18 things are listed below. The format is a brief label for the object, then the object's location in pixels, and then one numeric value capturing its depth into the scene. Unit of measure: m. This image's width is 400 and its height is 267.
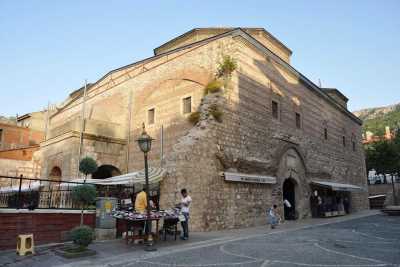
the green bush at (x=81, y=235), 7.00
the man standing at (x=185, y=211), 9.29
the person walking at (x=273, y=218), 12.69
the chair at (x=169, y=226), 9.31
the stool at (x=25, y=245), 7.17
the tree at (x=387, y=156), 30.27
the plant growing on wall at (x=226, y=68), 13.77
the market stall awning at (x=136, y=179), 11.00
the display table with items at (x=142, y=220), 8.20
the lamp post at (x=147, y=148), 8.01
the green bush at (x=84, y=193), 8.58
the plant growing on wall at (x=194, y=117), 13.50
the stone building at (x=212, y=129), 12.25
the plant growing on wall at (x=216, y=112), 12.91
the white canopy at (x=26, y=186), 14.82
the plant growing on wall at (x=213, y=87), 13.38
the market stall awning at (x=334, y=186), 18.47
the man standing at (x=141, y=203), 8.70
